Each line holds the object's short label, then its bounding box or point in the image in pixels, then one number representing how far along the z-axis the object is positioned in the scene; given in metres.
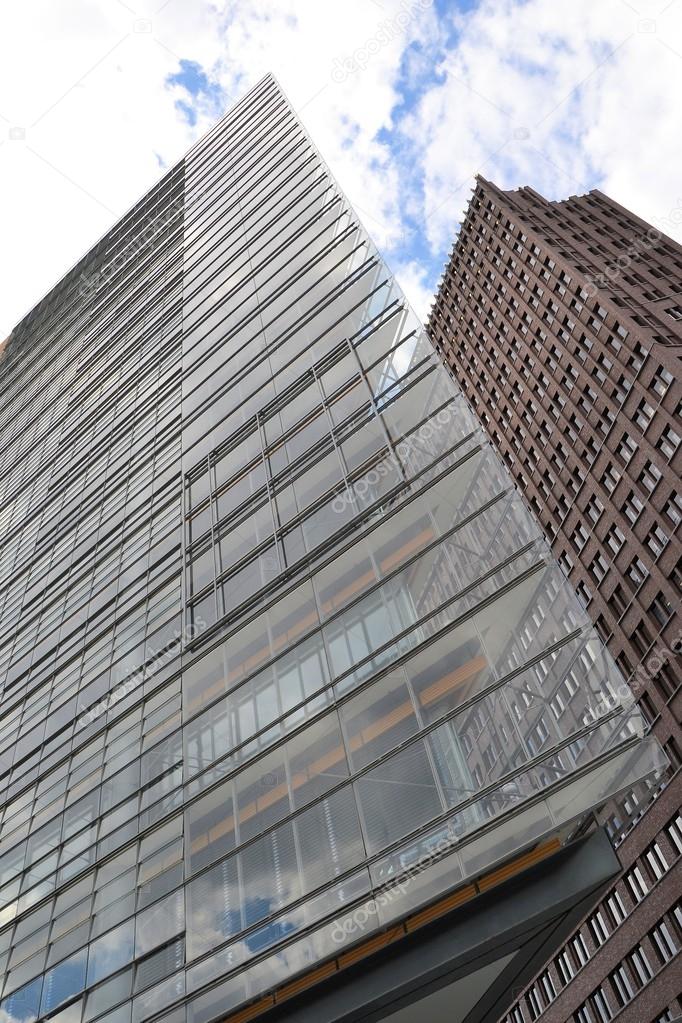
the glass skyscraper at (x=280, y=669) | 10.58
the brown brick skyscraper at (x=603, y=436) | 45.28
